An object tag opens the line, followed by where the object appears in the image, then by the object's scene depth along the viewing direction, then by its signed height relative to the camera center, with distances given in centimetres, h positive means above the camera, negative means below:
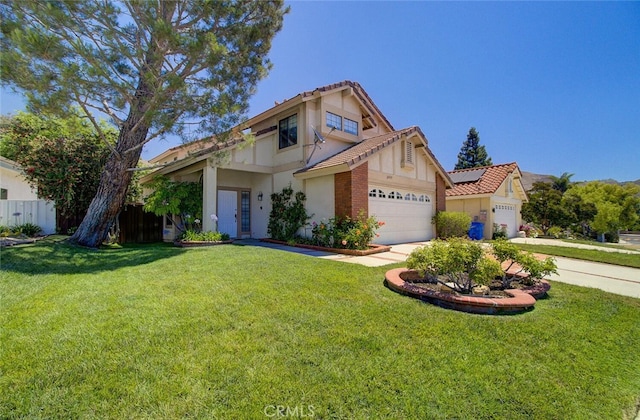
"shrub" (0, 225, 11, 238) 993 -58
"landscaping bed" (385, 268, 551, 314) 419 -138
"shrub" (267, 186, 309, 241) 1209 +6
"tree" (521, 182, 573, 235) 2352 +38
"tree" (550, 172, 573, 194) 3778 +463
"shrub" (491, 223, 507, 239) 1670 -94
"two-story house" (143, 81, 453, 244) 1098 +214
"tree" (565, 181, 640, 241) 2359 +101
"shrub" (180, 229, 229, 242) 1077 -84
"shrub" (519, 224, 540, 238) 1986 -119
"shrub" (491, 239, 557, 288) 529 -94
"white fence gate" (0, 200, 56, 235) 1050 +10
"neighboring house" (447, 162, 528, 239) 1678 +127
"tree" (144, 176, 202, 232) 1180 +71
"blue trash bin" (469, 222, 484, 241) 1619 -94
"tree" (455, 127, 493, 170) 4028 +930
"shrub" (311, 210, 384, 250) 970 -62
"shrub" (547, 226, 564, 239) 2216 -139
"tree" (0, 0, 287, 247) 703 +446
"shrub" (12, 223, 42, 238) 1038 -53
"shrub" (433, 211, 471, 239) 1438 -42
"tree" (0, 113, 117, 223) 1045 +232
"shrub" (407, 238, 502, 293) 471 -88
